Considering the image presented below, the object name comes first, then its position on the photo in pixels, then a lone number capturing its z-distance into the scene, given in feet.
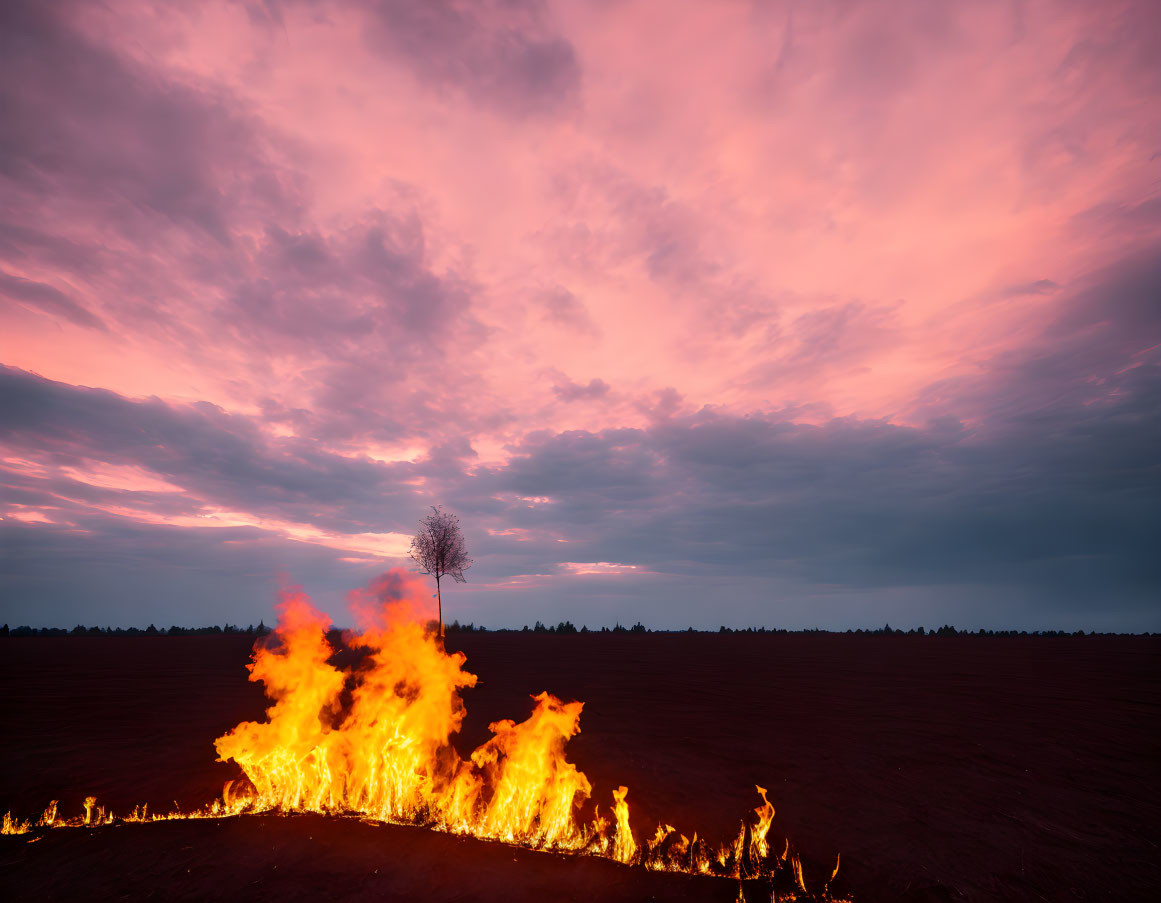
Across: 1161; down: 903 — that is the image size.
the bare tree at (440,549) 100.83
